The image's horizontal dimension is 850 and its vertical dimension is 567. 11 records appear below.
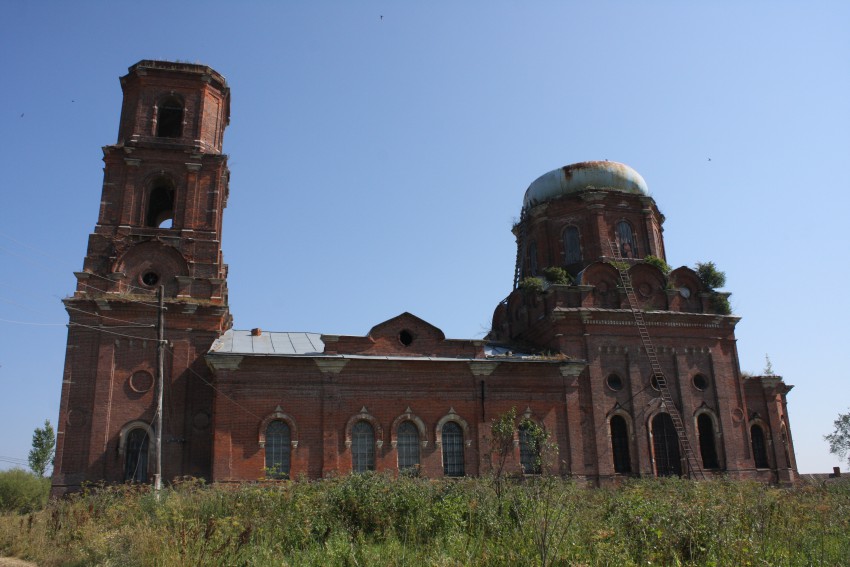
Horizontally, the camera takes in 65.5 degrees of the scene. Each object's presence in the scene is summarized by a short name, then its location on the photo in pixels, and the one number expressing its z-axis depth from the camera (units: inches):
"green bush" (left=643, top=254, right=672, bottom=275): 1125.7
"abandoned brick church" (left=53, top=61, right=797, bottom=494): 838.5
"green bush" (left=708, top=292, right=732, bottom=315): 1085.8
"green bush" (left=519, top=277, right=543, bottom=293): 1103.0
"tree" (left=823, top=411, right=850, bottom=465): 2206.0
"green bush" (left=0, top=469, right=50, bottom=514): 1004.6
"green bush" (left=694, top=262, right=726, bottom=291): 1107.9
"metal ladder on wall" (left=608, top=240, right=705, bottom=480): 972.6
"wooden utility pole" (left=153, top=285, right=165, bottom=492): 689.6
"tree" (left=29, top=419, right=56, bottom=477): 1956.2
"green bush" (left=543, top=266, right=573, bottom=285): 1093.6
